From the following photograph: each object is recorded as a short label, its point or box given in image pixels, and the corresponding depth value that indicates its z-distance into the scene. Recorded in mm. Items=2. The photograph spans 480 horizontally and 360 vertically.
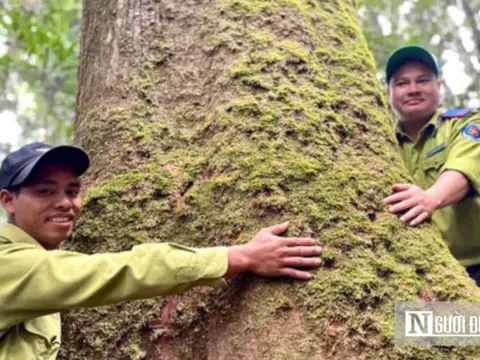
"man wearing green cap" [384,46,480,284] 2675
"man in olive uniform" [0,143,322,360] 2158
